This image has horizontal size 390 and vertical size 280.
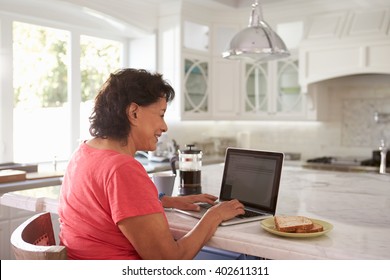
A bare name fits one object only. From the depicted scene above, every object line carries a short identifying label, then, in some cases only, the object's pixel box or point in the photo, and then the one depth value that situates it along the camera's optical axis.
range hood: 4.02
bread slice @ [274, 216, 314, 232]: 1.29
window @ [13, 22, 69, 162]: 3.70
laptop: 1.56
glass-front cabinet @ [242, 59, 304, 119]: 4.65
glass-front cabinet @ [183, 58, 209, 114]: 4.63
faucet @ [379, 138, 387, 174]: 3.02
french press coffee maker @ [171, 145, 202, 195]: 1.94
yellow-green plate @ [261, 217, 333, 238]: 1.26
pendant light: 2.46
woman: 1.18
